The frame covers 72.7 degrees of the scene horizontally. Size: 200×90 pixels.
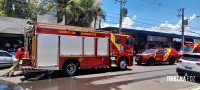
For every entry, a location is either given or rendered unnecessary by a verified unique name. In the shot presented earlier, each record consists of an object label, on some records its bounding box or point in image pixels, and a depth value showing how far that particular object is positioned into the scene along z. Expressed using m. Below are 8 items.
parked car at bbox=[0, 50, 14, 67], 9.30
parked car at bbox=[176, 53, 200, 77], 6.74
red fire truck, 6.66
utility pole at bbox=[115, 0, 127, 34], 15.50
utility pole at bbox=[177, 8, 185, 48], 21.71
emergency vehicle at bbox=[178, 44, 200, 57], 13.22
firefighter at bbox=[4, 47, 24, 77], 7.26
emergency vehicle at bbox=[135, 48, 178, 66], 11.59
